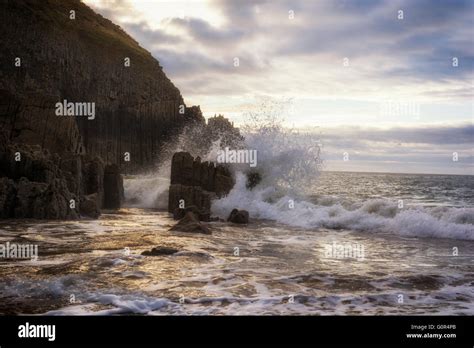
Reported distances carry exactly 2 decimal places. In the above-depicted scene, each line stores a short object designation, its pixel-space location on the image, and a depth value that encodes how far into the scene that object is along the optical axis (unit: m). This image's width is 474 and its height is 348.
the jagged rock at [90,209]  17.91
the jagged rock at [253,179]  23.05
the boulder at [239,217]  17.67
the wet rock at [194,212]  17.53
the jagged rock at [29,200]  16.72
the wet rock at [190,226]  14.34
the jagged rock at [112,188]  23.14
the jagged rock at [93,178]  22.02
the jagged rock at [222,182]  21.88
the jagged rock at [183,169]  21.64
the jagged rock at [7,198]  16.53
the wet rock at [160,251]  10.46
